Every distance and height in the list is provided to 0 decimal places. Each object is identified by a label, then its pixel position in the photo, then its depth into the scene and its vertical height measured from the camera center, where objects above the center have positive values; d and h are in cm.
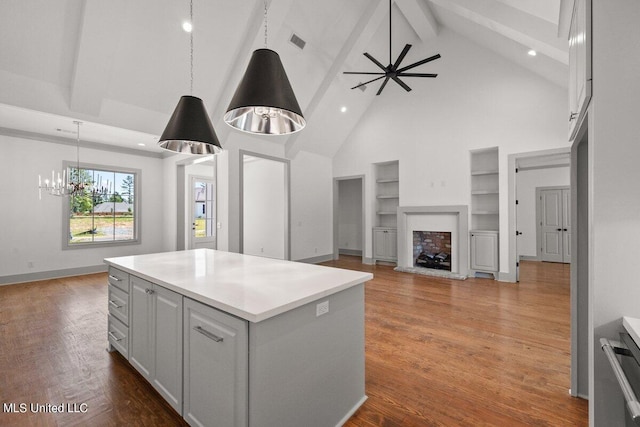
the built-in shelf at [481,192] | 544 +41
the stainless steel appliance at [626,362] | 93 -54
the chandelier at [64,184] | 527 +56
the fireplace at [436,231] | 564 -46
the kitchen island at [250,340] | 129 -67
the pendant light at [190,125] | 209 +66
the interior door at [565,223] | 698 -24
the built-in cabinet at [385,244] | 679 -72
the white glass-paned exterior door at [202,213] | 735 +2
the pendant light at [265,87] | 153 +69
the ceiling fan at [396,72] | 443 +232
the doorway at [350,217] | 875 -11
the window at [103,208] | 598 +13
